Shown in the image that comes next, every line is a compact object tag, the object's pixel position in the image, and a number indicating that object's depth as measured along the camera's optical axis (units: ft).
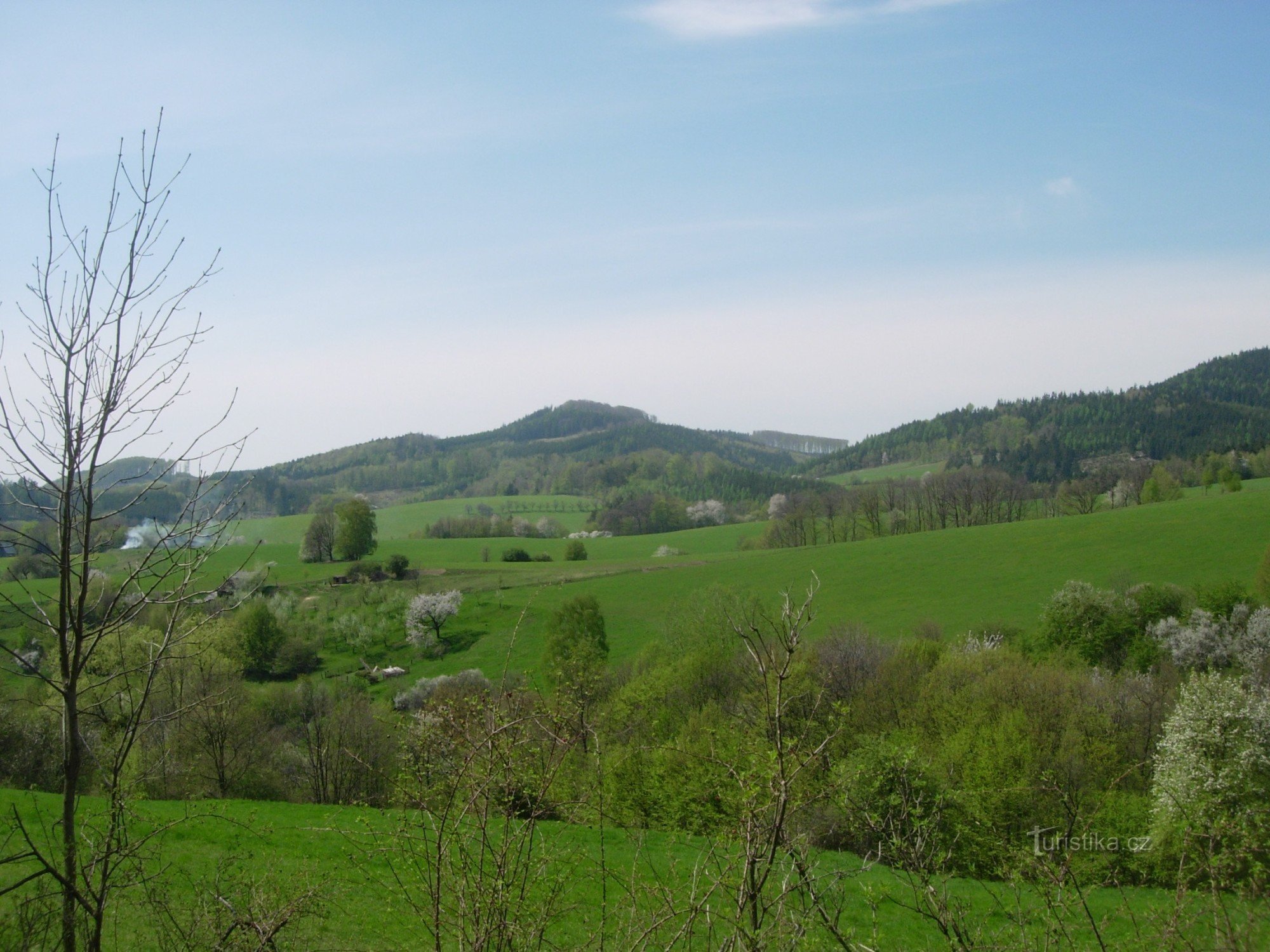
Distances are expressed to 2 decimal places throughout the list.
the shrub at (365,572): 213.25
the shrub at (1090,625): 121.29
